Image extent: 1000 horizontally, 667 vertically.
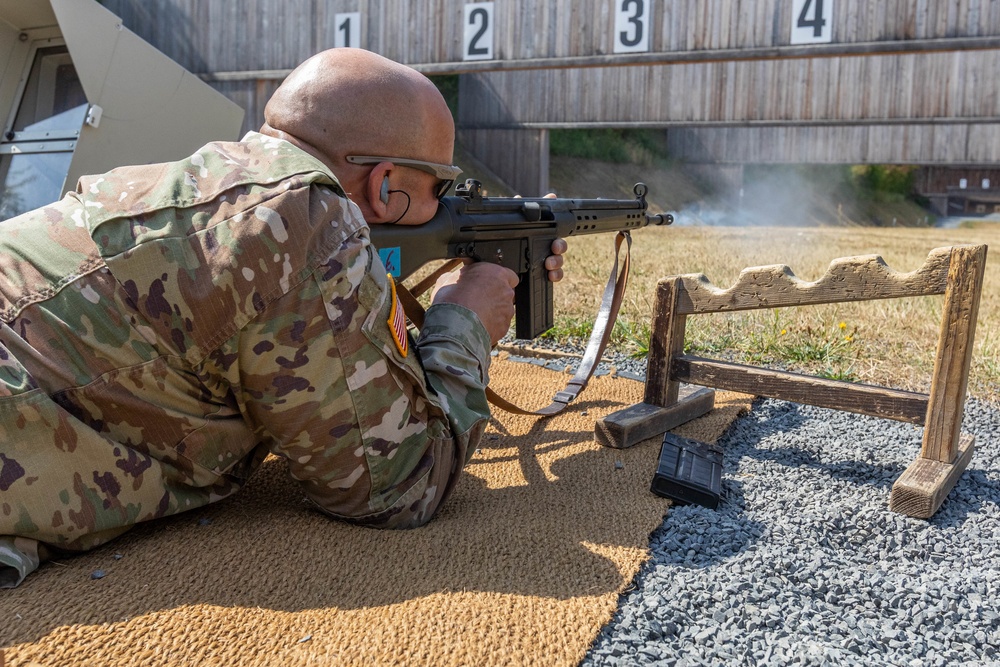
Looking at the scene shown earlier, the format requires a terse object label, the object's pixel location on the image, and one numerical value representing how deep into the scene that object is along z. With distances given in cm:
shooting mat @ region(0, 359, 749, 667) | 156
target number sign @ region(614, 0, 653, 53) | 845
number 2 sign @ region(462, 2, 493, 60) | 912
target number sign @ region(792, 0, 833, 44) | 778
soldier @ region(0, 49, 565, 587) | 169
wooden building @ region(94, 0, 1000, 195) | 783
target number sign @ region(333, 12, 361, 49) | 973
